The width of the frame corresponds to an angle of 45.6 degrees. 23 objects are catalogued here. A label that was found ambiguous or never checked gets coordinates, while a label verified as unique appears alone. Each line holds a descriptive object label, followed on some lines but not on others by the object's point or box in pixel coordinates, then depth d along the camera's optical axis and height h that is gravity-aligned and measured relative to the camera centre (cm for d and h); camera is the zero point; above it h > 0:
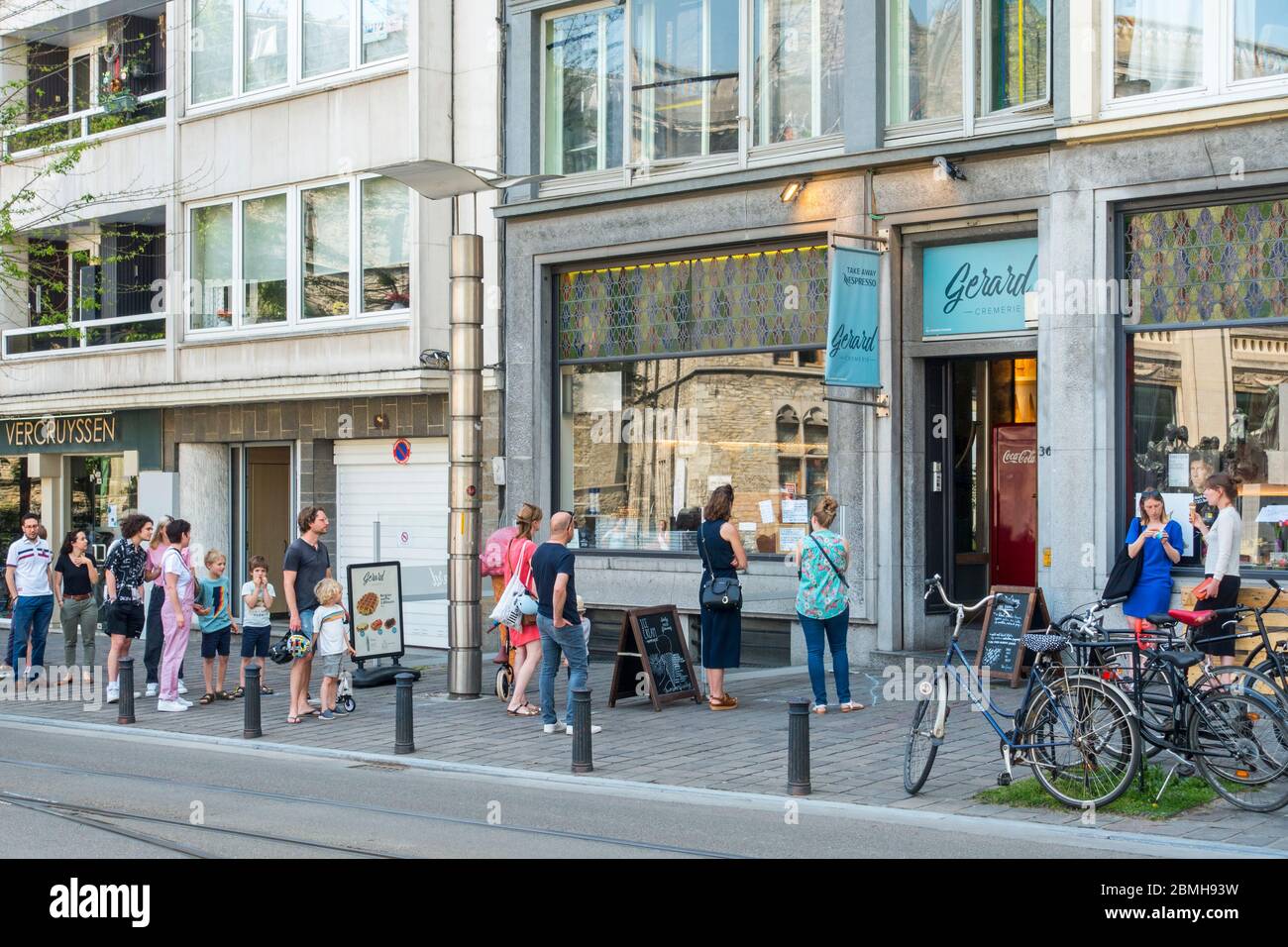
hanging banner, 1541 +174
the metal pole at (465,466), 1512 +24
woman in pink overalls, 1473 -115
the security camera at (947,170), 1533 +321
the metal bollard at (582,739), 1103 -181
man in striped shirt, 1694 -104
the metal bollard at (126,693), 1410 -188
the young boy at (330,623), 1373 -120
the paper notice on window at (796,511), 1706 -25
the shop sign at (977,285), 1552 +211
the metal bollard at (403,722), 1206 -184
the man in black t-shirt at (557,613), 1259 -103
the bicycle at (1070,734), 905 -149
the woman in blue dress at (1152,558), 1319 -59
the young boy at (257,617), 1484 -123
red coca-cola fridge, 1706 -21
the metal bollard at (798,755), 978 -173
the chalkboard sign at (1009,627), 1452 -132
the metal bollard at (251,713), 1309 -192
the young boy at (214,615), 1544 -127
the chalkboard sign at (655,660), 1398 -159
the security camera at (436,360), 1969 +168
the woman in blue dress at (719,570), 1364 -72
